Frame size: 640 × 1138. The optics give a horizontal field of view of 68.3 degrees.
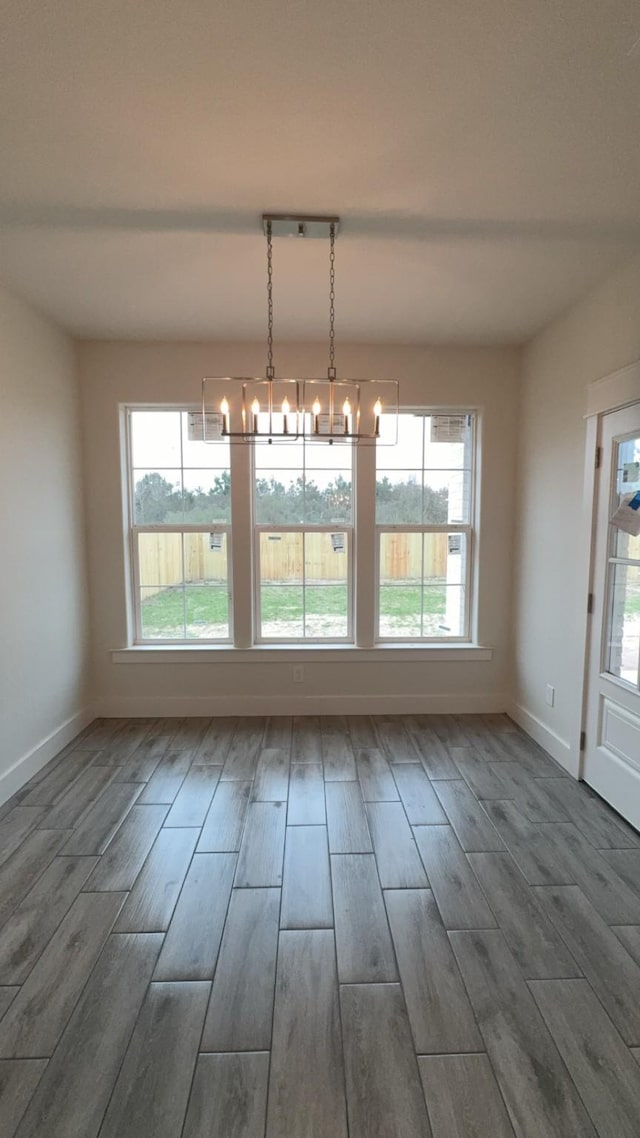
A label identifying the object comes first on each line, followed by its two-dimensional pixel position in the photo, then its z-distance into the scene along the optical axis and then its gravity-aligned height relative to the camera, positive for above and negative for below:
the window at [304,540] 3.46 -0.10
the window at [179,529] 3.45 -0.02
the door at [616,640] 2.29 -0.58
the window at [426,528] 3.48 -0.01
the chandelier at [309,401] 3.28 +0.88
